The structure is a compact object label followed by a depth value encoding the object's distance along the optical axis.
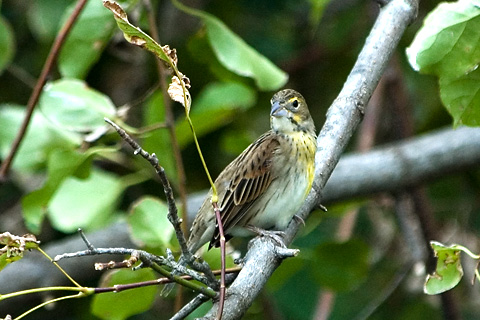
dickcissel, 6.33
